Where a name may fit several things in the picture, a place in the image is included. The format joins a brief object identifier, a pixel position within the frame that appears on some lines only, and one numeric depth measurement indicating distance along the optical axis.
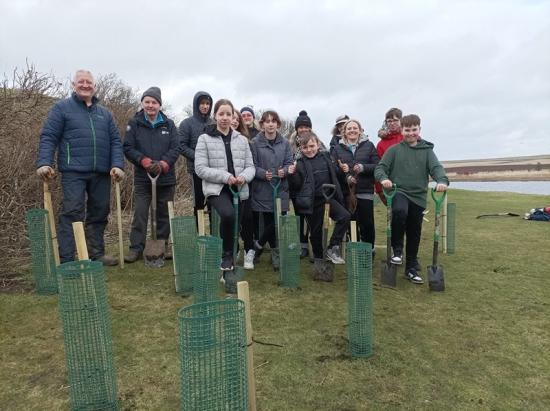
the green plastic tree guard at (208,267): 3.31
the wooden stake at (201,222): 3.79
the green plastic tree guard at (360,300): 2.97
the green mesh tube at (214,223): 4.88
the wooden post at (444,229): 6.24
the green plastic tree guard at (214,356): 1.87
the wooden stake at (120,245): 4.79
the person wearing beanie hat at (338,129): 5.90
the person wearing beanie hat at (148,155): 4.95
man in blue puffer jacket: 4.31
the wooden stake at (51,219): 4.00
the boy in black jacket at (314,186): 4.83
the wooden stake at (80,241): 2.45
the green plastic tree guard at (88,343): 2.26
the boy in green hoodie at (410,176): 4.64
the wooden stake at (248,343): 2.11
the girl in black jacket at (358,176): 5.27
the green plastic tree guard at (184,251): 4.07
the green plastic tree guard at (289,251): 4.32
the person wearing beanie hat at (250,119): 6.20
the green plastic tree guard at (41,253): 3.96
